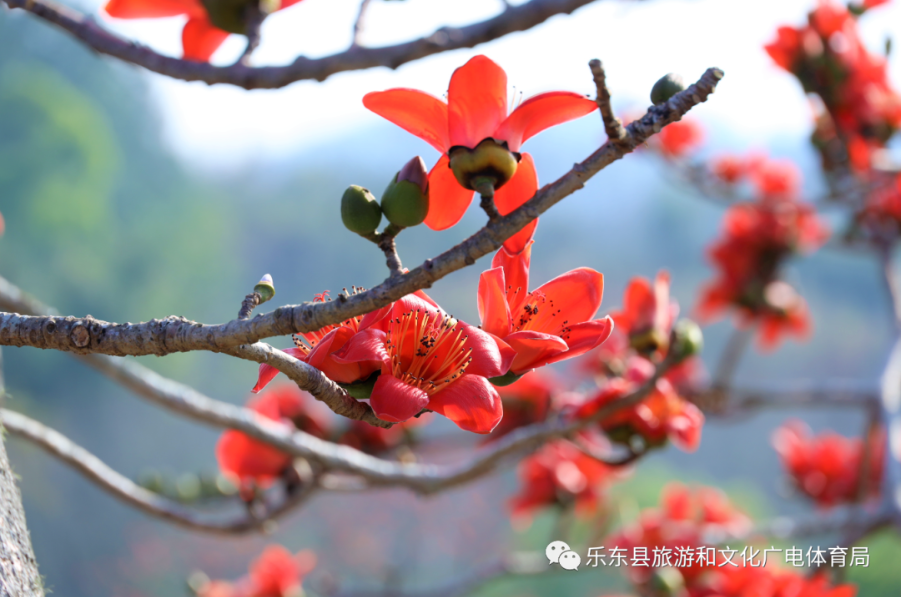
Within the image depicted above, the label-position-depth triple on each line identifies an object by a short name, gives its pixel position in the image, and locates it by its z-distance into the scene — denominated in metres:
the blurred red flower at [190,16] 1.45
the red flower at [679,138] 3.92
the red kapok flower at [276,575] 2.94
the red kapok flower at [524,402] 2.93
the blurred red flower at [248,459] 2.12
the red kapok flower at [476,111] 1.25
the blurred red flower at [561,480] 3.13
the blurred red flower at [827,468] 3.79
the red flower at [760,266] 4.01
